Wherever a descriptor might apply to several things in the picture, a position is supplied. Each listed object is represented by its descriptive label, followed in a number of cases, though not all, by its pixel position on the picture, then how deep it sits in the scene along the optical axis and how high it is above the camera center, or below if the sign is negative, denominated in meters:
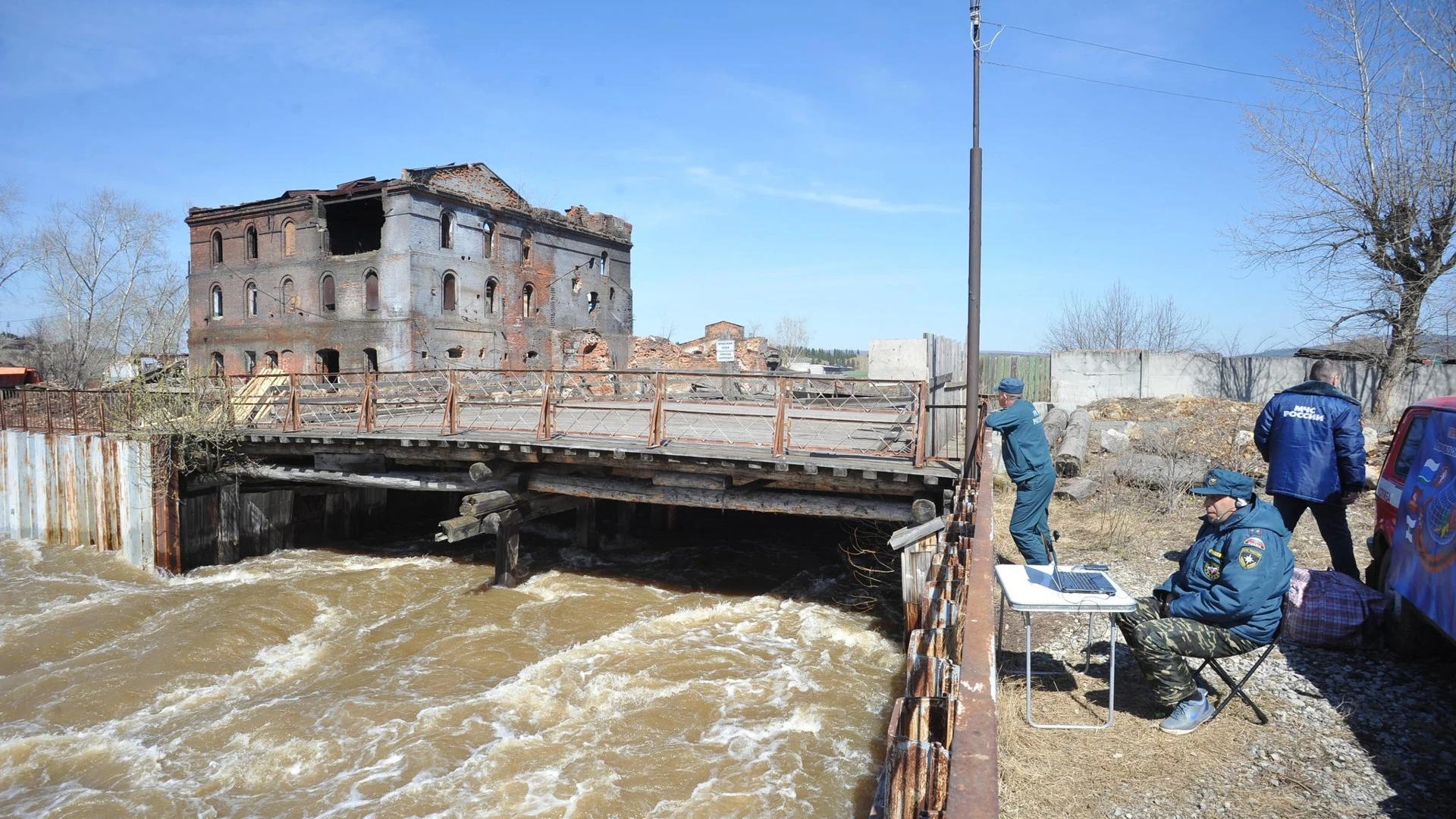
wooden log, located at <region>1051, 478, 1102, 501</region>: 11.34 -1.59
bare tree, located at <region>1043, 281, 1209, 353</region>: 41.47 +2.47
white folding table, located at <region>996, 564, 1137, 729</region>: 3.88 -1.12
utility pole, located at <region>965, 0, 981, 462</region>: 8.38 +1.24
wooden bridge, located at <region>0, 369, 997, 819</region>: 7.14 -1.08
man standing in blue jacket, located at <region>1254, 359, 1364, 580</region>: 5.70 -0.54
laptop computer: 4.05 -1.08
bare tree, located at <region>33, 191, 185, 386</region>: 37.56 +3.33
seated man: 4.03 -1.18
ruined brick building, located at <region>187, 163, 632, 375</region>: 27.81 +4.03
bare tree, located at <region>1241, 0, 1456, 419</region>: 15.81 +3.20
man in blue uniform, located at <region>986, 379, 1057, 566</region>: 6.53 -0.75
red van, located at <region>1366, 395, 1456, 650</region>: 4.40 -0.89
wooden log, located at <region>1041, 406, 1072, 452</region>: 15.28 -0.83
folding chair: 4.09 -1.63
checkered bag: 5.24 -1.57
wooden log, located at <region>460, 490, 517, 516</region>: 11.20 -1.79
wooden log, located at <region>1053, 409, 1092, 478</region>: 12.88 -1.13
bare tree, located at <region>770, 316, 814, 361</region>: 64.50 +3.16
